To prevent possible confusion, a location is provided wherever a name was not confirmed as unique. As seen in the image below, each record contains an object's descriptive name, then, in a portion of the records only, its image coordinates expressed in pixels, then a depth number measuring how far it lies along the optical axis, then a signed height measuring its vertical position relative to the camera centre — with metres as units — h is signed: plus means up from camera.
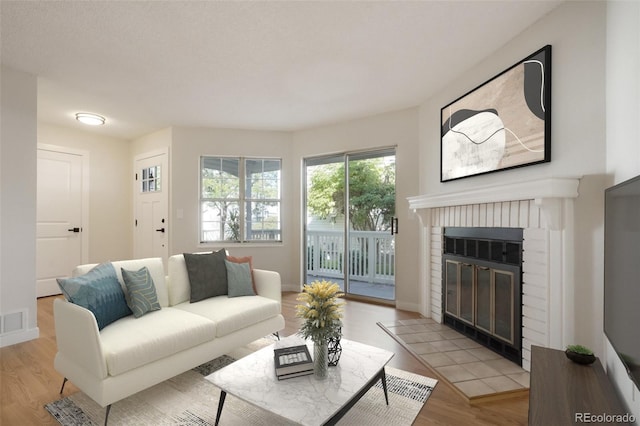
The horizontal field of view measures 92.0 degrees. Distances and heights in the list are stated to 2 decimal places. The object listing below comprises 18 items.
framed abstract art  2.19 +0.75
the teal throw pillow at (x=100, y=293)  1.90 -0.52
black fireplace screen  2.42 -0.65
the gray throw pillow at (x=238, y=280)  2.81 -0.62
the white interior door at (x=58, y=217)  4.39 -0.08
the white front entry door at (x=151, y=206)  4.71 +0.09
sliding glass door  4.25 -0.12
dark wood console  1.21 -0.79
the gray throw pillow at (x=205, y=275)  2.72 -0.57
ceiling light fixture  4.04 +1.25
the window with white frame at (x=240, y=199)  4.79 +0.21
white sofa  1.71 -0.81
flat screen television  1.04 -0.23
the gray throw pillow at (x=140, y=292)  2.23 -0.60
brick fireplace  2.01 -0.17
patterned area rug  1.75 -1.18
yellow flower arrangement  1.63 -0.54
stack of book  1.64 -0.82
